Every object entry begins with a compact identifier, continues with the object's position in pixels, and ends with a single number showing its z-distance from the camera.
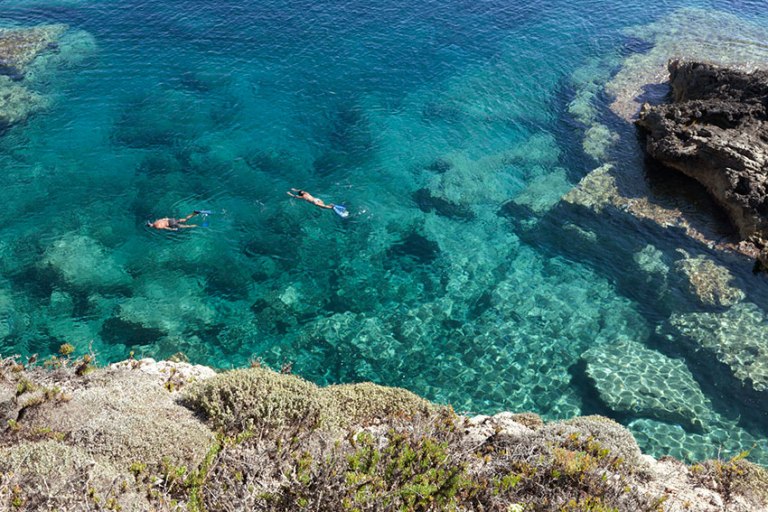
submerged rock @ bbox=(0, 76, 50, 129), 30.64
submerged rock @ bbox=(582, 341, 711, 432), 18.38
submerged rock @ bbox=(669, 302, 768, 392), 19.41
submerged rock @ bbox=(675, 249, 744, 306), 21.83
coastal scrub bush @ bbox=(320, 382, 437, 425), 13.88
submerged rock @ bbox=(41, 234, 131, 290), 22.31
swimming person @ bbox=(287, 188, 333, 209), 25.88
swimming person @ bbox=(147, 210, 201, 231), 24.50
